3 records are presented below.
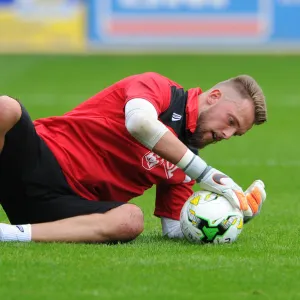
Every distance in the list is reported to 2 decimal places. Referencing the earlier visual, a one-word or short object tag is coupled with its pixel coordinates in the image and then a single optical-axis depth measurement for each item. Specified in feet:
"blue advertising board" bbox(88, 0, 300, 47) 196.65
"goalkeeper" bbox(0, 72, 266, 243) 46.55
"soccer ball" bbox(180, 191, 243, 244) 47.03
